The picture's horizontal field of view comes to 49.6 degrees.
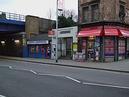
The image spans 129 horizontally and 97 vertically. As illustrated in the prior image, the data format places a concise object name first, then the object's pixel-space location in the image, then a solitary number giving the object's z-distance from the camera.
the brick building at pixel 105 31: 15.58
